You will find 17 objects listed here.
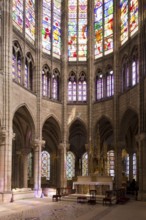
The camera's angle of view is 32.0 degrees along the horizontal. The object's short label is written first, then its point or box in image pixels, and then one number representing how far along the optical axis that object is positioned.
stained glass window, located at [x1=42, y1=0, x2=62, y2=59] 29.22
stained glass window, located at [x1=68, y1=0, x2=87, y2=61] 30.70
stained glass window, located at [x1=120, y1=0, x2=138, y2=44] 26.25
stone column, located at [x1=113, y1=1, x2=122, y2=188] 26.73
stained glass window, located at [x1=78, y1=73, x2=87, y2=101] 30.09
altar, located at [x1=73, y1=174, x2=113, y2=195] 21.51
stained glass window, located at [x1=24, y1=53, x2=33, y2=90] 26.25
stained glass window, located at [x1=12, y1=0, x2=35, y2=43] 24.94
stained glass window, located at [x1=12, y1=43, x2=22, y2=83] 24.25
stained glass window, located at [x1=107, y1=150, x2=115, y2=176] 33.32
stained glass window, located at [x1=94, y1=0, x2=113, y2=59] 29.53
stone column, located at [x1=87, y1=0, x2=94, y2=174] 29.00
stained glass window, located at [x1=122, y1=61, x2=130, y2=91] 26.84
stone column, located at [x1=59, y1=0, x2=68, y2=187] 28.56
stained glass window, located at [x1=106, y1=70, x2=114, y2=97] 28.70
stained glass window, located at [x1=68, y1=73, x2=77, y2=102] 30.07
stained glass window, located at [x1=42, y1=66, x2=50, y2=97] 28.61
